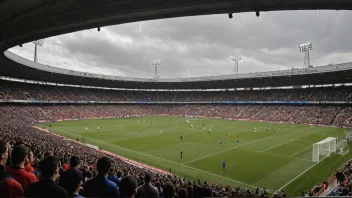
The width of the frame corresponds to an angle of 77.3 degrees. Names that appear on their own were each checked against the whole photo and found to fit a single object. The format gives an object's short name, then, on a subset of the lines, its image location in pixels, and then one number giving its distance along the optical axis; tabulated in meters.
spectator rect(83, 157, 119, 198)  3.88
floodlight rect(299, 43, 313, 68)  69.25
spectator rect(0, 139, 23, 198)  3.21
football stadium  10.38
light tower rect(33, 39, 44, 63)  56.62
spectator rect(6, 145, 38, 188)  3.95
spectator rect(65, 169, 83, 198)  3.59
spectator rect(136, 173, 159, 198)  4.43
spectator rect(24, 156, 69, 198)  2.95
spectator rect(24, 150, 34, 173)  5.33
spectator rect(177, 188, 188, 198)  4.55
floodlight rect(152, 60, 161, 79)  108.27
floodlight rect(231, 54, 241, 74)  92.95
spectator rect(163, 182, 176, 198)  4.50
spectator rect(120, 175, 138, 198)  3.91
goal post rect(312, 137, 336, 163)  25.30
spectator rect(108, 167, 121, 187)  6.28
